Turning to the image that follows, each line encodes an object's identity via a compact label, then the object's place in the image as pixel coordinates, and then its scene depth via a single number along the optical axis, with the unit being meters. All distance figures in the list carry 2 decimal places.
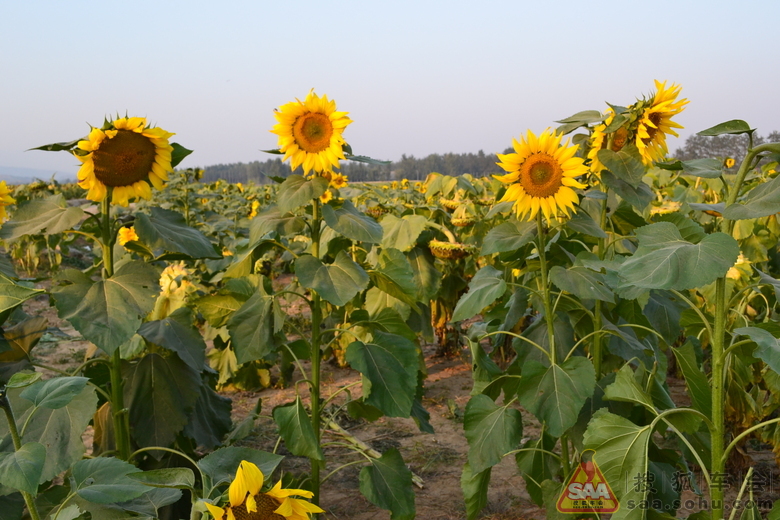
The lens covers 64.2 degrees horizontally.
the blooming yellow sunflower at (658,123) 2.13
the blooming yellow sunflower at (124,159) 1.96
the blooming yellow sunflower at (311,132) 2.24
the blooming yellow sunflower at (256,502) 1.07
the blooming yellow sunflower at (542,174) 2.13
